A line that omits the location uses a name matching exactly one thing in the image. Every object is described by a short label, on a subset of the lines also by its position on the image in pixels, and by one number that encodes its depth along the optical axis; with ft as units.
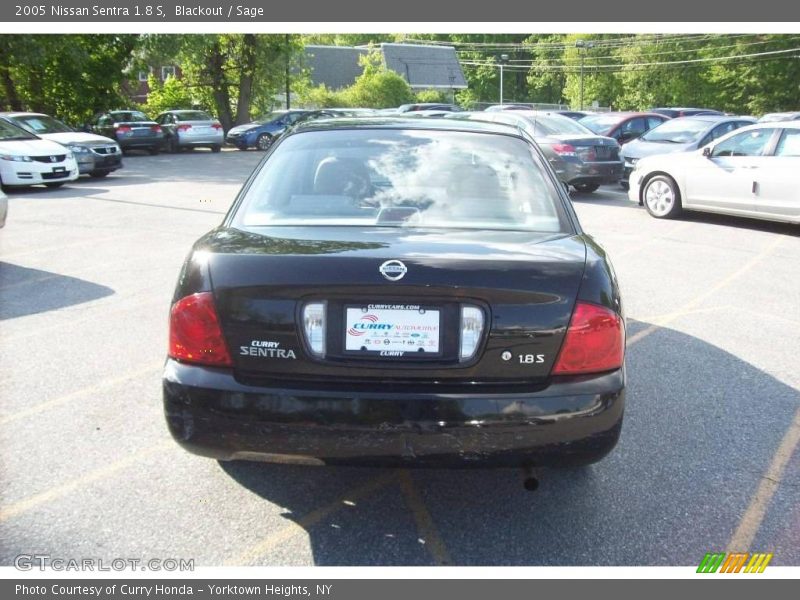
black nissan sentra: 8.58
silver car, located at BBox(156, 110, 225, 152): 87.71
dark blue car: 92.43
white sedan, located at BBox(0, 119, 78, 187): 47.75
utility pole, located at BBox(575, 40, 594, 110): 224.45
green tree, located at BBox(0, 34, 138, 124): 86.94
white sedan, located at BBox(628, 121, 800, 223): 33.68
